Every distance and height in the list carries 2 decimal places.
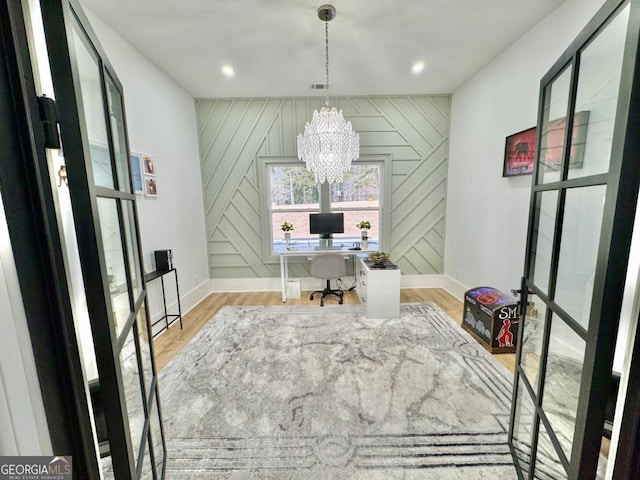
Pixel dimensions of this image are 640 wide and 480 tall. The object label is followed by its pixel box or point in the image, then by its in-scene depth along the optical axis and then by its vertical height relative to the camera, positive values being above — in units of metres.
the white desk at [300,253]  3.88 -0.68
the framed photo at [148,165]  2.76 +0.50
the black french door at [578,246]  0.74 -0.16
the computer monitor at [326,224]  4.13 -0.26
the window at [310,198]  4.23 +0.16
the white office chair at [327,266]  3.72 -0.85
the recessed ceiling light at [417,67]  3.07 +1.68
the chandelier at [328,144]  2.65 +0.67
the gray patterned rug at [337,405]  1.46 -1.43
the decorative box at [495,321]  2.49 -1.15
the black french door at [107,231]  0.67 -0.07
